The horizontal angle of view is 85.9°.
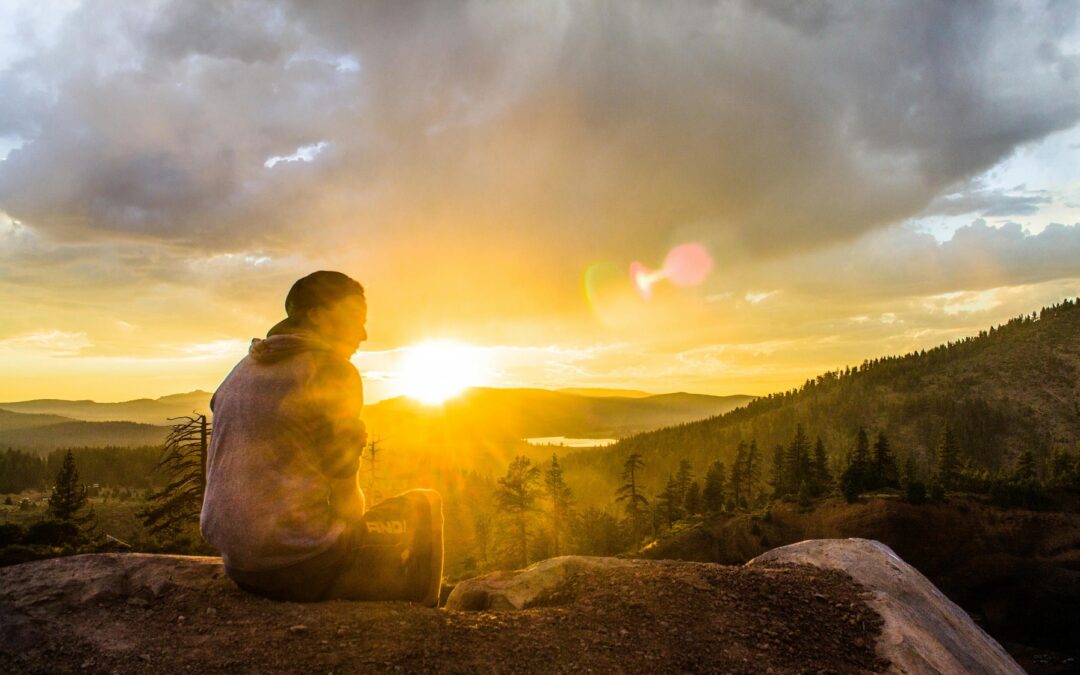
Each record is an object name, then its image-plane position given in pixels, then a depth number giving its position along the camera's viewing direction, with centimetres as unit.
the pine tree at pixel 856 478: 5500
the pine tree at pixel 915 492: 5184
